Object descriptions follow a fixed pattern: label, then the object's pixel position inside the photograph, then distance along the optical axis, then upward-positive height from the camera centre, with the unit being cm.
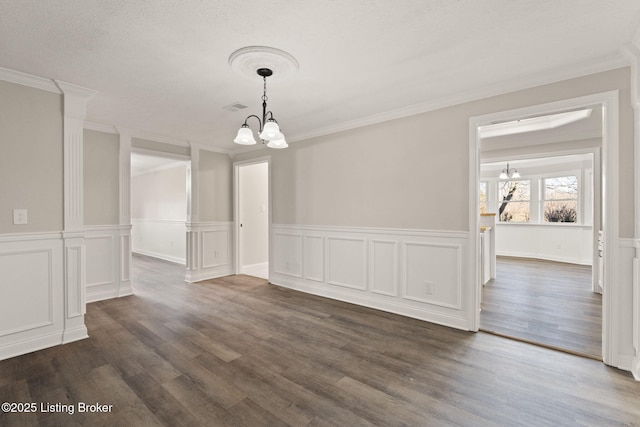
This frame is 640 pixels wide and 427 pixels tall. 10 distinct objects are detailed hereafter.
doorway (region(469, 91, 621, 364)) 245 +9
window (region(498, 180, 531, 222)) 809 +31
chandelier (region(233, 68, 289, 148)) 246 +67
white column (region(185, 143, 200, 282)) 540 -1
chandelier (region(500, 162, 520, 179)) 797 +104
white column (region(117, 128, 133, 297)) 452 -12
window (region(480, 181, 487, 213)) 865 +40
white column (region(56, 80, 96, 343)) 296 -3
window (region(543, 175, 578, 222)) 732 +33
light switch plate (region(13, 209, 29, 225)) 271 -5
